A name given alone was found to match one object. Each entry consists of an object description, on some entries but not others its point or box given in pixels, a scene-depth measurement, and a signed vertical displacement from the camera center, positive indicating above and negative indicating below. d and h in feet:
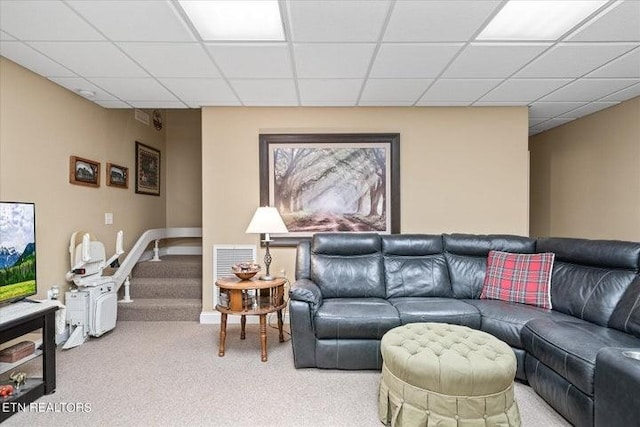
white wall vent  12.32 -1.68
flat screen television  7.11 -0.89
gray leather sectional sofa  5.81 -2.52
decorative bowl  9.59 -1.75
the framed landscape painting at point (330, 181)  12.46 +1.20
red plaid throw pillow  9.18 -1.97
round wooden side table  9.01 -2.55
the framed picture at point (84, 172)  10.73 +1.42
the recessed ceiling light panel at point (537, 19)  6.41 +4.12
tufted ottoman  5.59 -3.09
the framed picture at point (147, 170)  14.53 +2.02
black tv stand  6.48 -2.73
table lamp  9.96 -0.34
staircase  12.31 -3.22
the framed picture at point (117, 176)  12.59 +1.48
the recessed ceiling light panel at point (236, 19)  6.40 +4.12
